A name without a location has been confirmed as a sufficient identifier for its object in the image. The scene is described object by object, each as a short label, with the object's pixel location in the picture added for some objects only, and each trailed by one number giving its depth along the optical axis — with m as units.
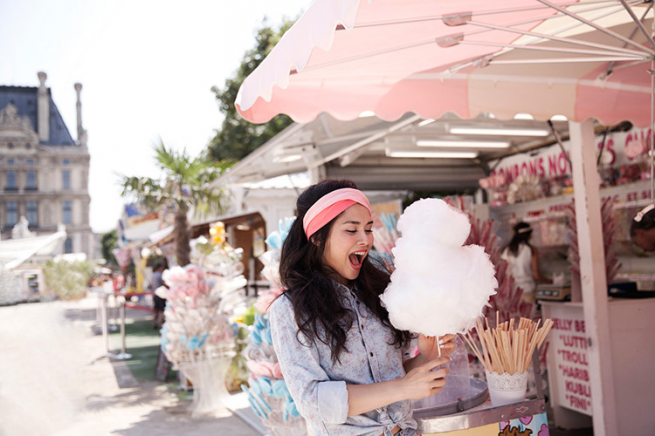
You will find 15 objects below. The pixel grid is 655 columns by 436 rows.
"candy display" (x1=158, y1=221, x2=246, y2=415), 5.92
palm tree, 9.46
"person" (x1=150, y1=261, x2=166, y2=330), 12.27
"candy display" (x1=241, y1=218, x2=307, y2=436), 3.24
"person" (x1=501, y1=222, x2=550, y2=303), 6.25
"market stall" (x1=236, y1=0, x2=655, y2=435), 3.01
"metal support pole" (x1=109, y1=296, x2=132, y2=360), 9.89
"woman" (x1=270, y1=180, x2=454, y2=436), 1.54
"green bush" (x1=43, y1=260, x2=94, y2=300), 18.25
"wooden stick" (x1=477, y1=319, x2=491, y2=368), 1.88
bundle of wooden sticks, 1.84
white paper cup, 1.81
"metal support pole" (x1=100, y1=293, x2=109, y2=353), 9.87
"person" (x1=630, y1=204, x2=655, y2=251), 4.45
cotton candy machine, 1.70
